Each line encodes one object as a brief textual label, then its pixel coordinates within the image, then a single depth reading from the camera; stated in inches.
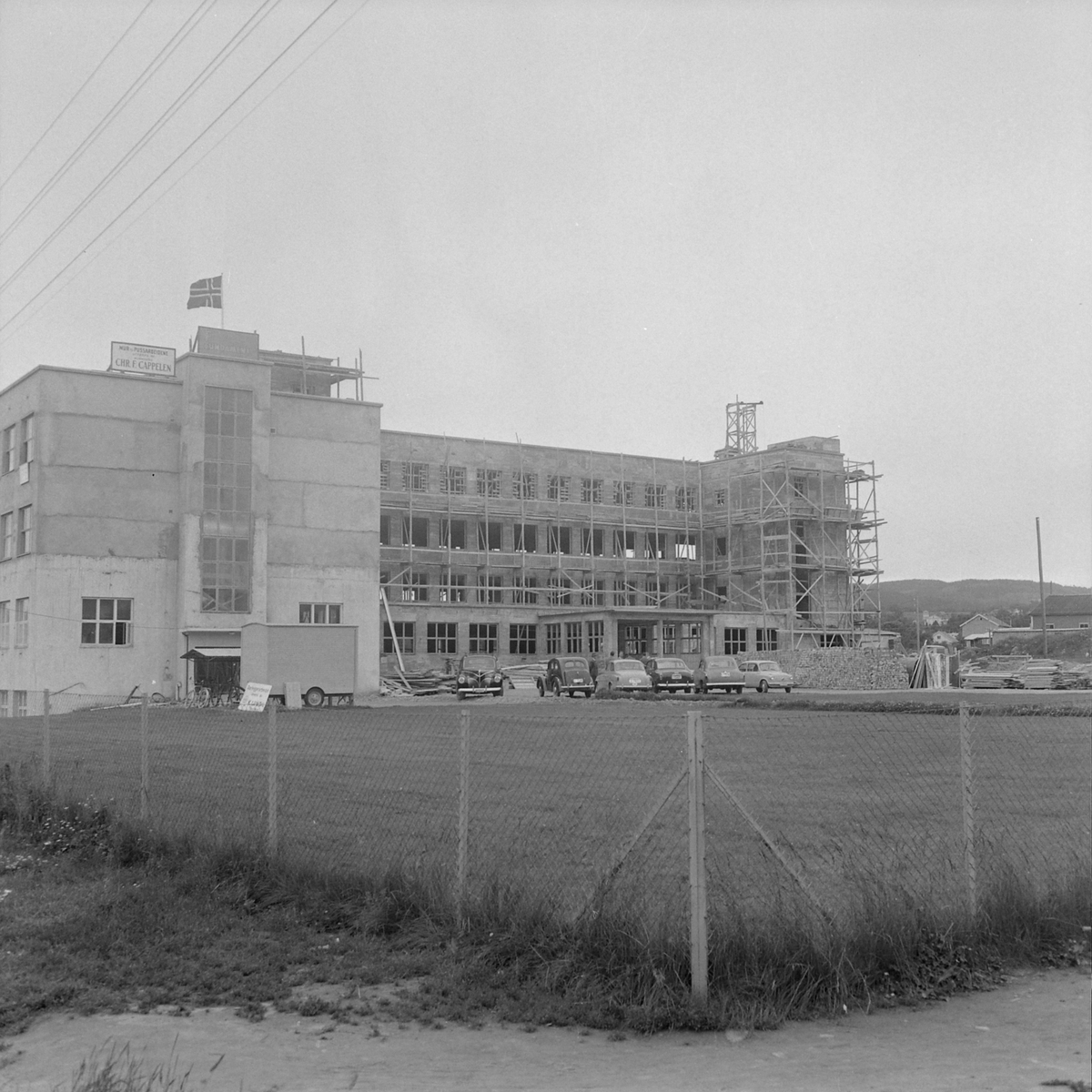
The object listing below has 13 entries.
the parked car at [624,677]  2069.0
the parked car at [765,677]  2182.6
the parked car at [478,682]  2128.4
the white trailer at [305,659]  1772.9
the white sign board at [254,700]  1596.8
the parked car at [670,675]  2149.4
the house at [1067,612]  4803.2
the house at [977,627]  5900.6
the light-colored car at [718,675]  2151.8
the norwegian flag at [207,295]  2527.1
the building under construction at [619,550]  2893.7
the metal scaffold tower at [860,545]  3147.1
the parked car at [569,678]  2112.5
